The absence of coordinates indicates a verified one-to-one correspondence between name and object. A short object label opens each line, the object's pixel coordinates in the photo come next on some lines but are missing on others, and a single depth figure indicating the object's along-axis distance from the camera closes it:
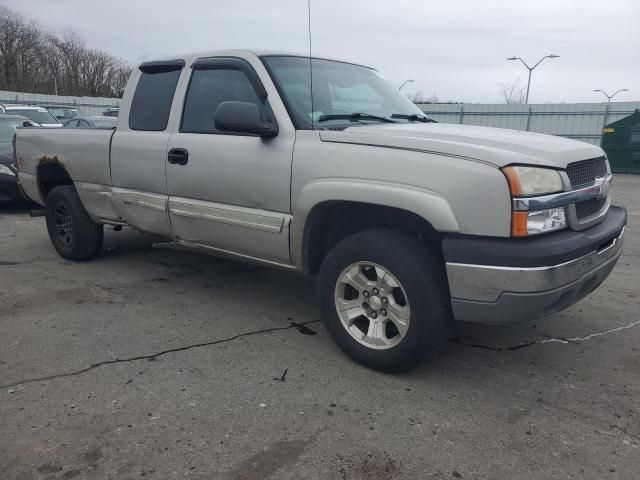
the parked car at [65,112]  26.71
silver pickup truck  2.81
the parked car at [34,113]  14.79
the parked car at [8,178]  8.80
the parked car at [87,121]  15.68
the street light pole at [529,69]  28.64
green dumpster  18.45
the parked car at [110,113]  22.12
